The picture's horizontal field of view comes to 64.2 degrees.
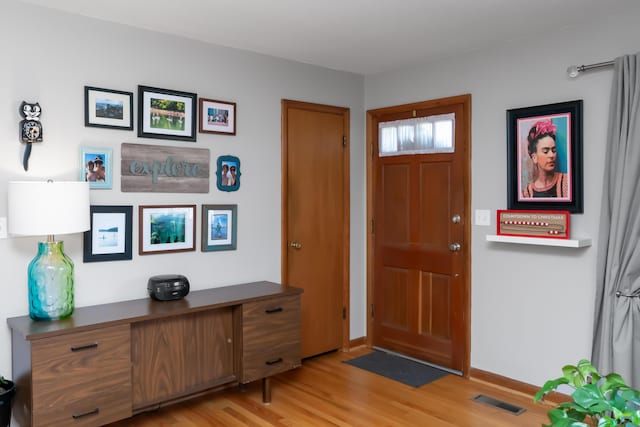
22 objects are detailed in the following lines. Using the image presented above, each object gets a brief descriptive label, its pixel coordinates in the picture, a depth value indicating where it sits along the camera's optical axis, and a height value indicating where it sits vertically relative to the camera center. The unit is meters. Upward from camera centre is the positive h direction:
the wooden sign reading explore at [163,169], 3.15 +0.25
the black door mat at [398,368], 3.75 -1.25
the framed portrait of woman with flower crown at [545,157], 3.16 +0.33
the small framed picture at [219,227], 3.50 -0.14
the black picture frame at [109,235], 2.99 -0.17
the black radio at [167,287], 3.09 -0.49
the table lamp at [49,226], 2.49 -0.09
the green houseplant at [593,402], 1.35 -0.53
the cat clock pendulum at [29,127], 2.73 +0.43
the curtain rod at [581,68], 3.02 +0.85
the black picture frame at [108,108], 2.98 +0.59
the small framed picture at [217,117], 3.47 +0.63
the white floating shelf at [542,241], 3.05 -0.21
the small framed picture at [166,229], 3.22 -0.14
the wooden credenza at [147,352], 2.44 -0.81
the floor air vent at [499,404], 3.21 -1.27
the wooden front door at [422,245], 3.83 -0.30
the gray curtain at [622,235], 2.81 -0.15
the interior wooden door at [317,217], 4.01 -0.08
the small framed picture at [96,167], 2.96 +0.24
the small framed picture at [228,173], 3.57 +0.24
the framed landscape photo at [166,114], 3.20 +0.60
